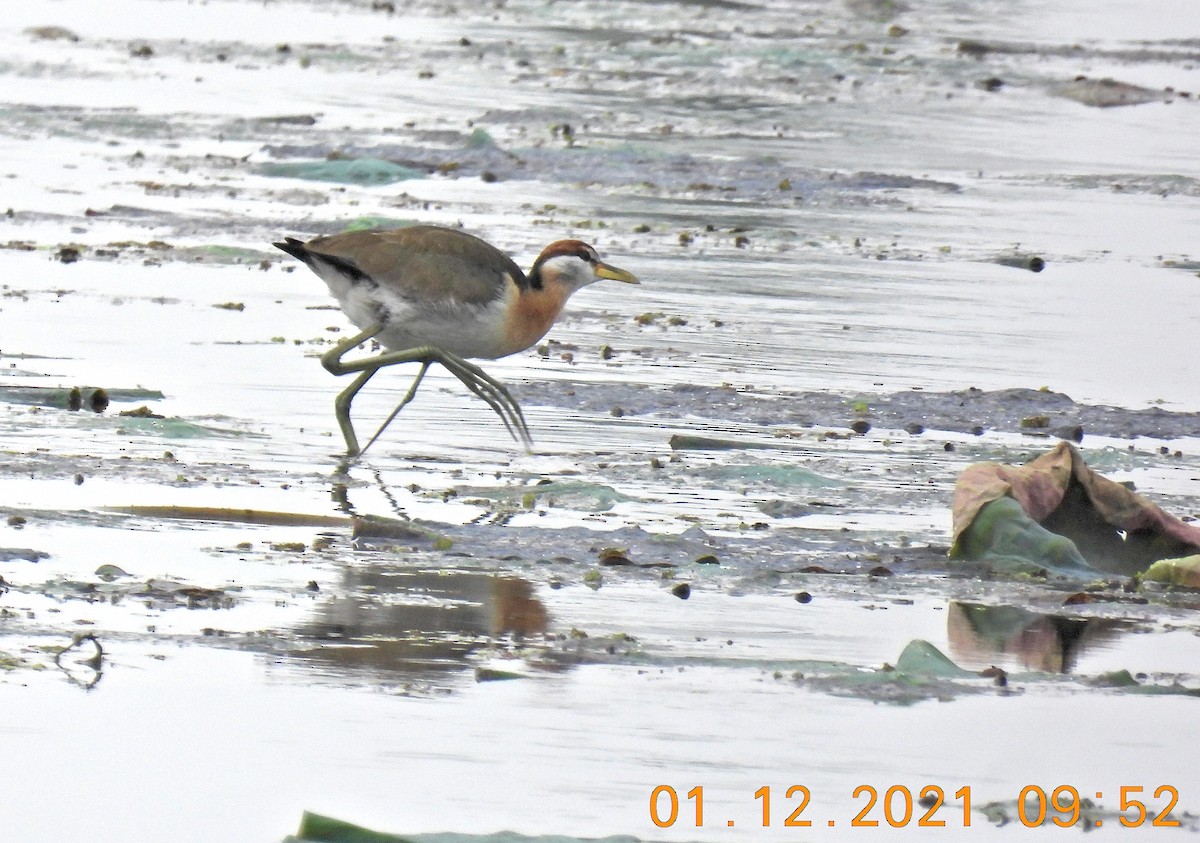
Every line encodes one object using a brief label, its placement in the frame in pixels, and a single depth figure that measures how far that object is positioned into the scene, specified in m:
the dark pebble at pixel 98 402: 16.61
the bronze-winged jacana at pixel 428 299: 16.94
